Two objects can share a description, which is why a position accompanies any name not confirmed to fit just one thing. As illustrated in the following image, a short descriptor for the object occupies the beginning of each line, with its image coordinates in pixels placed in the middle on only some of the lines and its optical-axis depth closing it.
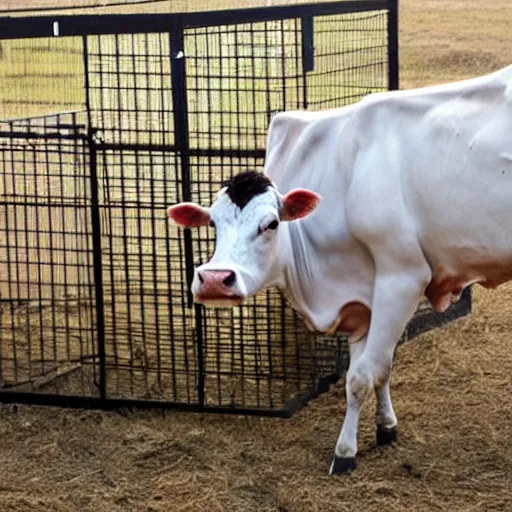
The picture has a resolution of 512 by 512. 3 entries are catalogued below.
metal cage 6.63
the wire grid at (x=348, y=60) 7.65
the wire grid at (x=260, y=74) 6.58
